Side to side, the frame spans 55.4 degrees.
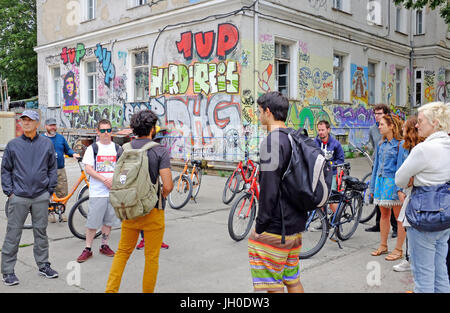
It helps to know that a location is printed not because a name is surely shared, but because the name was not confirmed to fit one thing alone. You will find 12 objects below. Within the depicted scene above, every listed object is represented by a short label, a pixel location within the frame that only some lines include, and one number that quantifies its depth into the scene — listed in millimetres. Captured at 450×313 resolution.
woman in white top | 3324
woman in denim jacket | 5418
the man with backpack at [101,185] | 5379
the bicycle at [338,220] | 5484
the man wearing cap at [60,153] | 7254
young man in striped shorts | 2998
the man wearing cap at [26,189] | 4555
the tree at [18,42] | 27906
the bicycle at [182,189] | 8516
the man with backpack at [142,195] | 3641
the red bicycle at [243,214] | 6168
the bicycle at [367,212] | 7309
